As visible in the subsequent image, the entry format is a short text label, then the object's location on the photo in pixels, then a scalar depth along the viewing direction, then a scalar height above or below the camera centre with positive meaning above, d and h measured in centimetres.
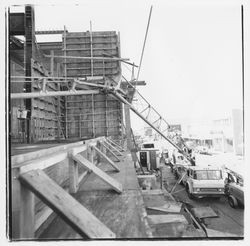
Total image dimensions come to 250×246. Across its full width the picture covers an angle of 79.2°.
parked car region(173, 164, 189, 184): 1189 -411
